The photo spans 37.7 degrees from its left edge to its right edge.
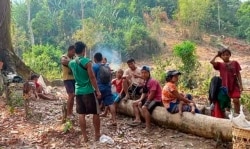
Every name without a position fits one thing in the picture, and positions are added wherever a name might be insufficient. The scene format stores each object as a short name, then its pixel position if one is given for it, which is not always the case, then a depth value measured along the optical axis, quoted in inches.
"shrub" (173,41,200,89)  517.0
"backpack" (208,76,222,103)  249.3
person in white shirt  300.0
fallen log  230.2
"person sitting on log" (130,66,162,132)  270.7
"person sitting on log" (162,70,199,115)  254.1
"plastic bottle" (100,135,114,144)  239.5
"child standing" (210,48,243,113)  269.0
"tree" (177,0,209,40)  1462.8
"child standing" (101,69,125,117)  313.8
